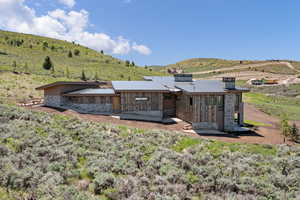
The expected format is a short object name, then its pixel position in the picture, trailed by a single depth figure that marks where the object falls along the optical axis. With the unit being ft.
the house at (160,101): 56.59
